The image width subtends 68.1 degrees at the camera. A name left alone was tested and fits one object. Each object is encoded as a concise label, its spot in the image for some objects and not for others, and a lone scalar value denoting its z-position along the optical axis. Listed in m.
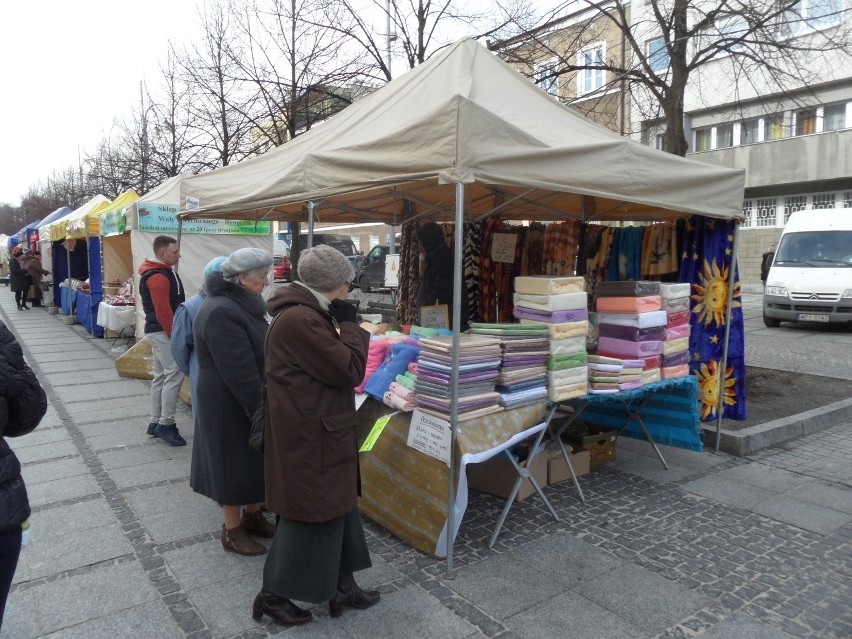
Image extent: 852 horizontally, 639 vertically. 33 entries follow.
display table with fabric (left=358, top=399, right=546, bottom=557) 3.29
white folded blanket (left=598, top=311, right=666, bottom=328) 4.11
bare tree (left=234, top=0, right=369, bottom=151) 10.04
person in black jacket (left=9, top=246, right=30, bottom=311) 19.08
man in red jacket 5.46
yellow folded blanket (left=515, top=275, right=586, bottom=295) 3.69
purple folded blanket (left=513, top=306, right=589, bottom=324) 3.72
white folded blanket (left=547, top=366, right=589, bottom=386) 3.76
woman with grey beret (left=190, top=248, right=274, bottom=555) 3.16
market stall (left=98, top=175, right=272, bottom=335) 9.42
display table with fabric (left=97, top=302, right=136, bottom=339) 10.63
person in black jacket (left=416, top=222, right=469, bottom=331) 5.52
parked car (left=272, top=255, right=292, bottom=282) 22.67
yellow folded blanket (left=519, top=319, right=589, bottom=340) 3.71
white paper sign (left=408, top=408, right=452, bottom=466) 3.22
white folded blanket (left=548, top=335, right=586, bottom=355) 3.73
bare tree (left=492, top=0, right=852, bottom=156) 6.30
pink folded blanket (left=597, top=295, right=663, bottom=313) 4.11
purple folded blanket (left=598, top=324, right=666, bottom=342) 4.16
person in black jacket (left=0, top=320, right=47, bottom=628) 1.99
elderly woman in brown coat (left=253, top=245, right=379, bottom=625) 2.52
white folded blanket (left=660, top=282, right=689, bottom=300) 4.36
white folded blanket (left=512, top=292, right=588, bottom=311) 3.69
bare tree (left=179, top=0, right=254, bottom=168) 12.23
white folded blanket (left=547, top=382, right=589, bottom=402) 3.75
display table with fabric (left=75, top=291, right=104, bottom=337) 12.69
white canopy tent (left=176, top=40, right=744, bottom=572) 3.11
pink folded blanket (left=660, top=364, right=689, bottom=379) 4.43
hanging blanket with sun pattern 5.13
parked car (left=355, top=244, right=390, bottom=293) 22.62
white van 11.91
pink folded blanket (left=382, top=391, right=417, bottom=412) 3.45
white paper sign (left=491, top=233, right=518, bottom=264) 6.05
